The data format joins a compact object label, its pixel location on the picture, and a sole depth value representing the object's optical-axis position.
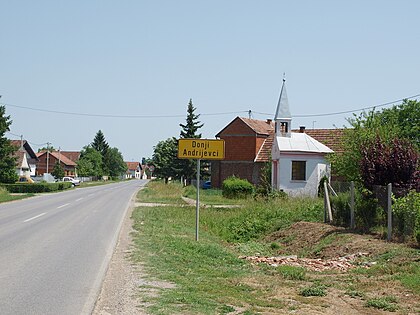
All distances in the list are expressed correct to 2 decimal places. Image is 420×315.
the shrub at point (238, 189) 44.28
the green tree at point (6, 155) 63.50
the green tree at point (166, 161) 74.47
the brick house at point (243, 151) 55.80
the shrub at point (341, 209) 19.95
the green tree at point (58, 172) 96.38
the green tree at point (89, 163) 117.56
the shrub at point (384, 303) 8.60
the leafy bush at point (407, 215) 14.78
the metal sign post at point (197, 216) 17.44
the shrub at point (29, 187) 57.61
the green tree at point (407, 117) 39.06
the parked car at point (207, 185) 65.32
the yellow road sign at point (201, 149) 17.47
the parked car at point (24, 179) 78.35
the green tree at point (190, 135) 71.25
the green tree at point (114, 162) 146.81
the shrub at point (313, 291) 9.53
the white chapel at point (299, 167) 41.86
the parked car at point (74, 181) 86.68
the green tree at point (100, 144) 144.00
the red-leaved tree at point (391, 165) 18.03
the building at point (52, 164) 124.46
